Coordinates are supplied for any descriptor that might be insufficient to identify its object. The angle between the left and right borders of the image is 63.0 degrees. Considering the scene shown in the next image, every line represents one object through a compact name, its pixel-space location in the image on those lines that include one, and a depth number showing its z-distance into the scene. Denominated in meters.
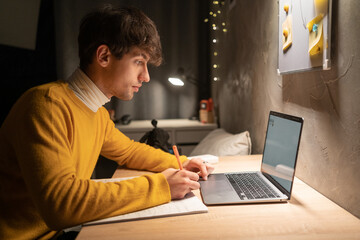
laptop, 0.87
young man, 0.73
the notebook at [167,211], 0.76
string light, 2.54
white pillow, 1.69
